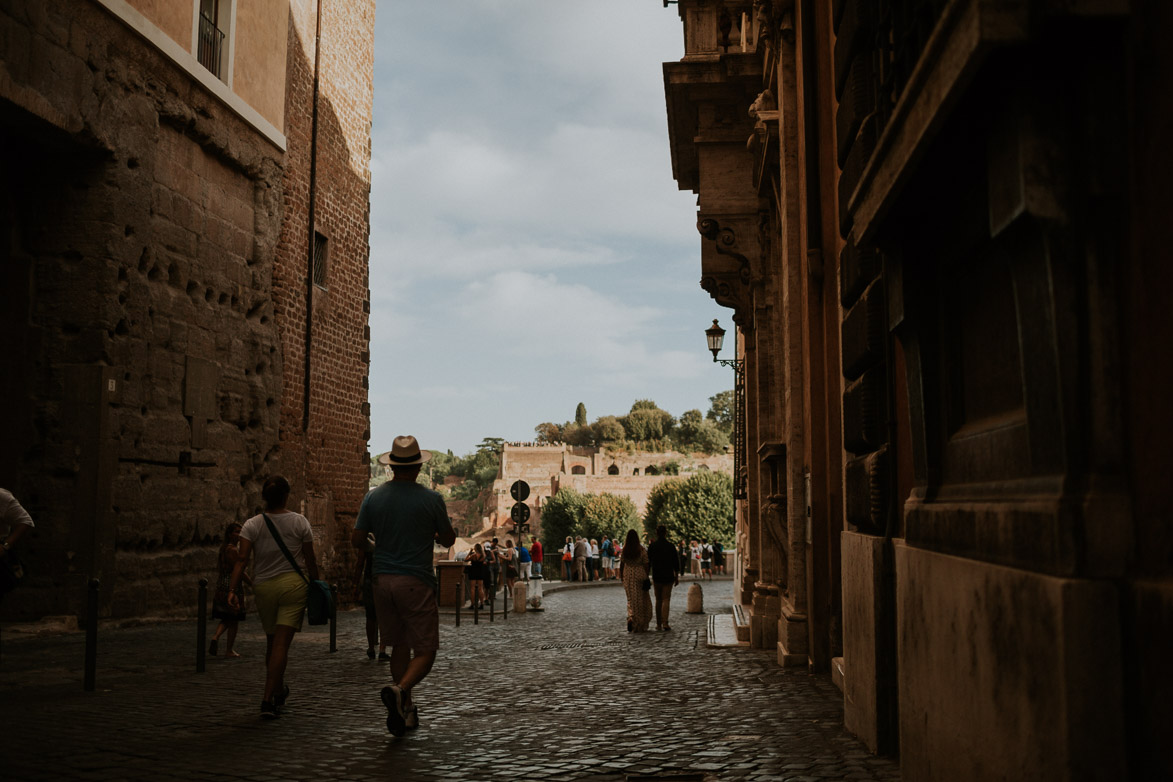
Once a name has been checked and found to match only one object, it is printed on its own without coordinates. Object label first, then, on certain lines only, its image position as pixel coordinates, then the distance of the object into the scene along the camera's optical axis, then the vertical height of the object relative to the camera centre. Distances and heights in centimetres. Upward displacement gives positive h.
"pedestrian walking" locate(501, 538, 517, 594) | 2680 -73
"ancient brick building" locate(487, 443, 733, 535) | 10369 +654
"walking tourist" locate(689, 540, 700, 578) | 4725 -124
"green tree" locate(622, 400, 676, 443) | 13662 +1328
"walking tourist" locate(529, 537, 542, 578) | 2802 -47
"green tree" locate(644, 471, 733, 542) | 6756 +146
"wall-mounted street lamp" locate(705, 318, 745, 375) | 2366 +414
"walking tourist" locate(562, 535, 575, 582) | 3966 -115
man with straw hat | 668 -22
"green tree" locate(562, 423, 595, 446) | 14288 +1251
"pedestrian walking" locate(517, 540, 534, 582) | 2633 -71
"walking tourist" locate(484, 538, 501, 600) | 2618 -61
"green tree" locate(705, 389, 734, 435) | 13600 +1484
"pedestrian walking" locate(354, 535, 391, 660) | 1138 -87
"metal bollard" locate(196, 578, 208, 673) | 935 -80
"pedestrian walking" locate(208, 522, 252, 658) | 1109 -62
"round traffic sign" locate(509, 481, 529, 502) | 2119 +81
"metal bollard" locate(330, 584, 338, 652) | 1211 -113
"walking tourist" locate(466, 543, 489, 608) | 1992 -66
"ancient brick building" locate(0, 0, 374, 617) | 1317 +344
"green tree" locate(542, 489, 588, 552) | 7531 +114
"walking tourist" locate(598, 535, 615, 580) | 4269 -98
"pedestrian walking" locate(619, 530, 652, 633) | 1609 -73
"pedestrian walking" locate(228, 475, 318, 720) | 732 -25
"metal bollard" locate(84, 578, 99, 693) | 819 -73
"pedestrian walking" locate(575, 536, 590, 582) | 3884 -91
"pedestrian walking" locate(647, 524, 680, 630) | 1656 -57
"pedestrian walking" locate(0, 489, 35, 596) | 754 +0
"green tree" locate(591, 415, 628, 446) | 13662 +1263
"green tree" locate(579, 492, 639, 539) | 7275 +103
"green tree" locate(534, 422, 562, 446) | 14812 +1329
